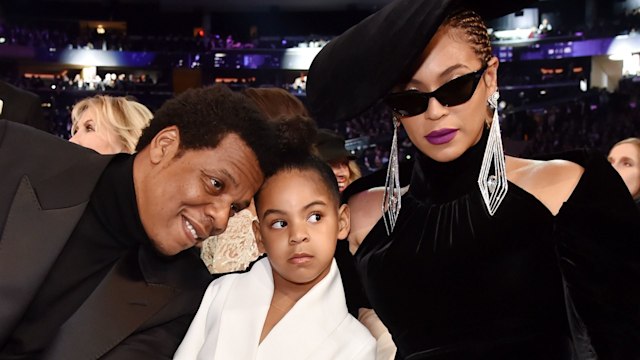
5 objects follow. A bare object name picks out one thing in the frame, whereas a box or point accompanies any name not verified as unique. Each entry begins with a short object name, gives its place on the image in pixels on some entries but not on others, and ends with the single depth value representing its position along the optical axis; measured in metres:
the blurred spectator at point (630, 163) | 4.37
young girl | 1.69
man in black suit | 1.61
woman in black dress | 1.39
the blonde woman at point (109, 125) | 3.42
